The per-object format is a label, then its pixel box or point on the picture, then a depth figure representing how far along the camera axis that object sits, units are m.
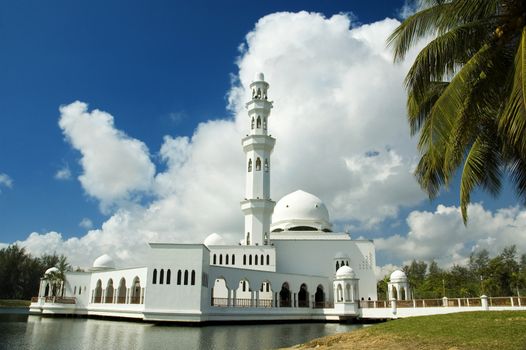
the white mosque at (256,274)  32.12
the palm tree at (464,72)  9.46
